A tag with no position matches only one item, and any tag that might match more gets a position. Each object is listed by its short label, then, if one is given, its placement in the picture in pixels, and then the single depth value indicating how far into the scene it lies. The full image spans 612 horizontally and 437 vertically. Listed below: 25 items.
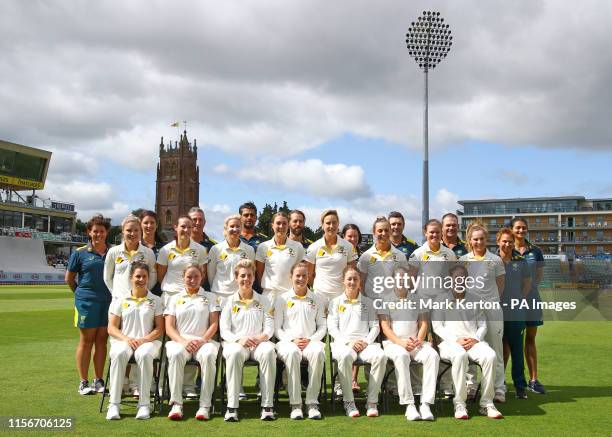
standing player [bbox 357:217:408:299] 6.23
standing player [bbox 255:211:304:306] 6.32
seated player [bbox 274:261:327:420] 5.54
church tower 105.25
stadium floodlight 26.06
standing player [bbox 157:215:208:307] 6.11
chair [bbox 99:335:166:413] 5.65
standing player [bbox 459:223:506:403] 6.25
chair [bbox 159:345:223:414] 5.63
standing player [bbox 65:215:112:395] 6.50
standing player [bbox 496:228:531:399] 6.63
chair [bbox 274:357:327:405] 5.74
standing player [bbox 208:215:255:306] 6.22
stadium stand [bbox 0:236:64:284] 43.19
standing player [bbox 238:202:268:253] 6.95
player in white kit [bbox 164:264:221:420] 5.48
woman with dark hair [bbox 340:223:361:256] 7.05
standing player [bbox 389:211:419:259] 7.04
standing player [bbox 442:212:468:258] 6.77
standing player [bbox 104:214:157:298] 6.14
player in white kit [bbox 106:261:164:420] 5.53
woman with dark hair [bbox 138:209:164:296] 6.61
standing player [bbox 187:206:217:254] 6.72
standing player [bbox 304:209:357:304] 6.37
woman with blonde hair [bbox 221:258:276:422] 5.46
